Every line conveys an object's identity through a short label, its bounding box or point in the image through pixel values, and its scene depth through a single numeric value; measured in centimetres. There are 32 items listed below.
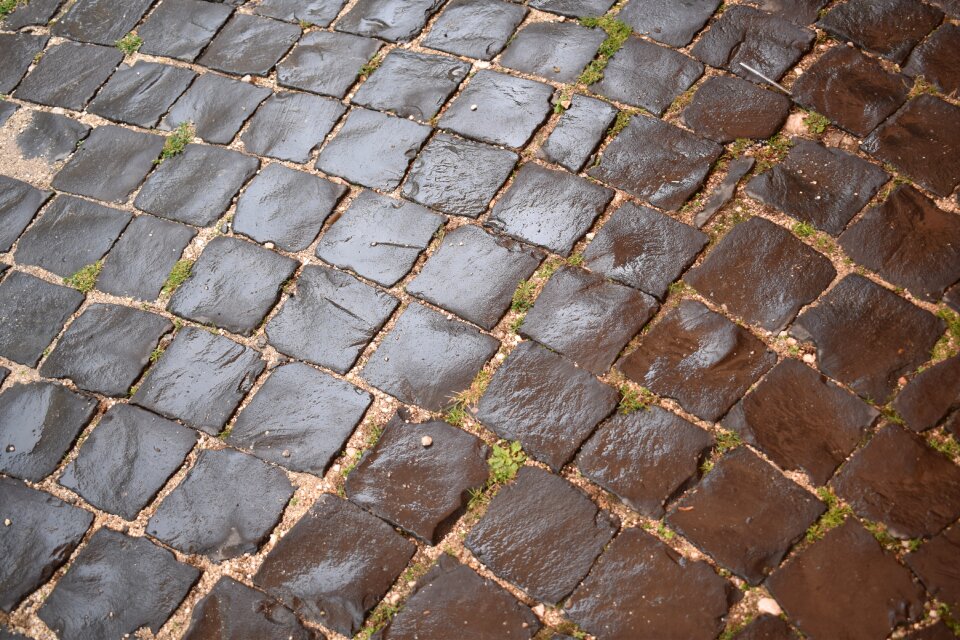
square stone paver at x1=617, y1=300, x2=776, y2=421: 277
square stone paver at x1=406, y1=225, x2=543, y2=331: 308
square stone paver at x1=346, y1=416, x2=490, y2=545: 271
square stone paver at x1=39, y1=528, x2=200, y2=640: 269
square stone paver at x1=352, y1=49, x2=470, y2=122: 367
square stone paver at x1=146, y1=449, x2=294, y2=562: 278
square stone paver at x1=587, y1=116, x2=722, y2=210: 322
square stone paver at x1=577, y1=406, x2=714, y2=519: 264
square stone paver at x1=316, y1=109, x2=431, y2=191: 350
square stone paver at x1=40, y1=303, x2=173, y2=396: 320
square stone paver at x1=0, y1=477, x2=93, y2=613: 284
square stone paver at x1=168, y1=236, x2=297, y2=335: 325
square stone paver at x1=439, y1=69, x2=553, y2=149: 349
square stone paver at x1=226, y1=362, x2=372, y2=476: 288
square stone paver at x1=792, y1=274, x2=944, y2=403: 273
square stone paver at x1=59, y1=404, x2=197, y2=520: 294
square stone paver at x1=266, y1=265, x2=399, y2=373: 308
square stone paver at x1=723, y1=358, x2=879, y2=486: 262
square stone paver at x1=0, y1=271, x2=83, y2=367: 336
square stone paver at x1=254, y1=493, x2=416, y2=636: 261
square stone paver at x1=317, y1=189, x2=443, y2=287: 325
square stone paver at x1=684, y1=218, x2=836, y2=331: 291
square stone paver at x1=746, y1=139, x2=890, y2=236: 307
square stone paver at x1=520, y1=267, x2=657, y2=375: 293
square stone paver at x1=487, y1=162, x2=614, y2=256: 320
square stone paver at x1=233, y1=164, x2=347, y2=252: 341
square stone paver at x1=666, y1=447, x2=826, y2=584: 249
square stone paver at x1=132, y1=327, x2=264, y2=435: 304
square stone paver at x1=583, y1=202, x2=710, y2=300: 304
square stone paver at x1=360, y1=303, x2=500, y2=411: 294
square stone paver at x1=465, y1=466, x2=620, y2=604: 256
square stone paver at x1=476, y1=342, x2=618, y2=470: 278
